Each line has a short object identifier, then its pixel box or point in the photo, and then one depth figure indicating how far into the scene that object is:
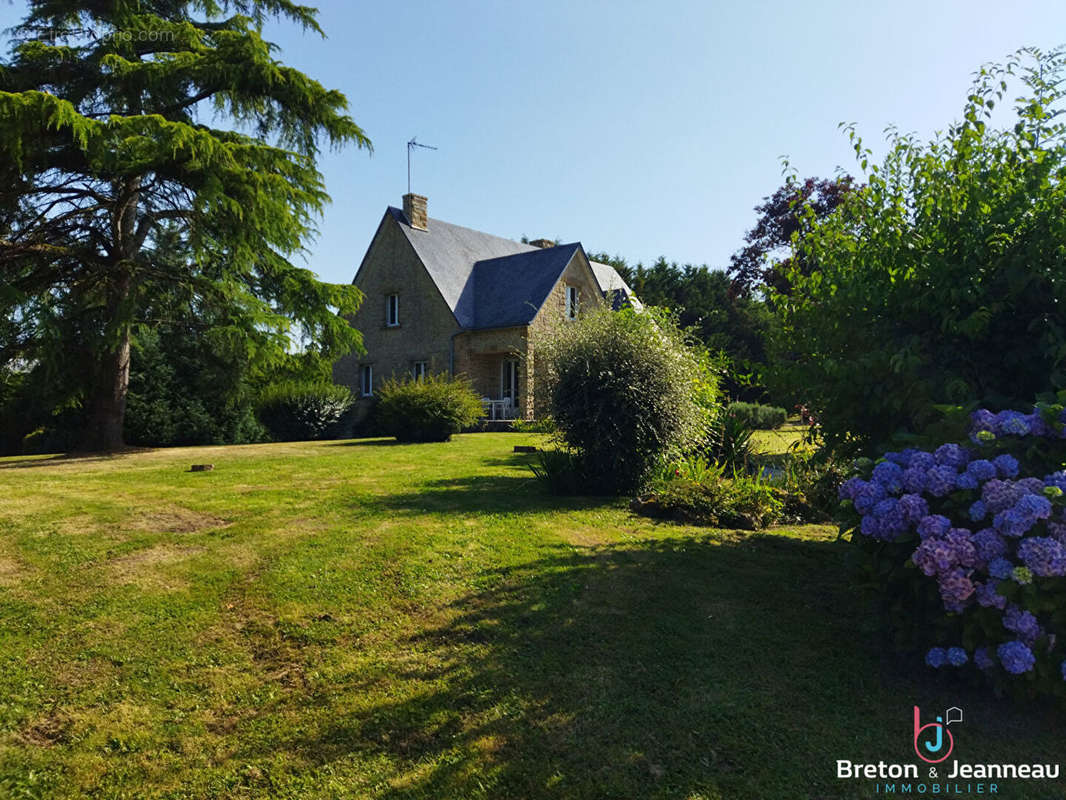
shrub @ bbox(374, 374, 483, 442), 14.75
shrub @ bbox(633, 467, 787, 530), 6.84
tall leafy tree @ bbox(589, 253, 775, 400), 38.44
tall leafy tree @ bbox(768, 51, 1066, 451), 4.33
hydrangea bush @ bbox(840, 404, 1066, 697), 2.89
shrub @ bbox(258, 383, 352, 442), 17.89
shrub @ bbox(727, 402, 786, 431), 23.59
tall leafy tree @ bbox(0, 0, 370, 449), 11.81
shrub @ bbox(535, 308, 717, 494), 7.84
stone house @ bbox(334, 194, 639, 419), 23.05
